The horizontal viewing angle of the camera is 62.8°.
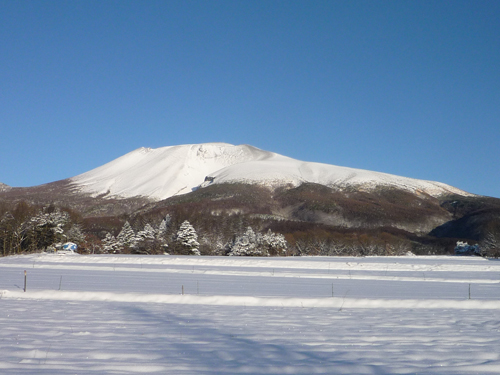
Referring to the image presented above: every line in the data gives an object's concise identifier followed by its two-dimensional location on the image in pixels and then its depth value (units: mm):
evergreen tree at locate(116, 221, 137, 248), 55922
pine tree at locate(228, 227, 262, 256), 54906
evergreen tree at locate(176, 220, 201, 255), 52531
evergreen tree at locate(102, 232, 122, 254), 55284
